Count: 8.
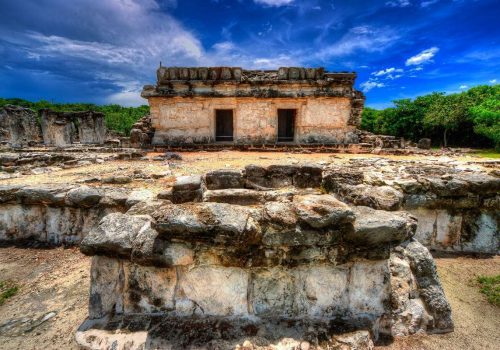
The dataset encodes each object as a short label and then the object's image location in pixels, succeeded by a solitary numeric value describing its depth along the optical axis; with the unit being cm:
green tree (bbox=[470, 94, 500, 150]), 1596
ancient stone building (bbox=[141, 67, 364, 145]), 1074
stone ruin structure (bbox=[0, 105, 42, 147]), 1738
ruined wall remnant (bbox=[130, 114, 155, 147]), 1125
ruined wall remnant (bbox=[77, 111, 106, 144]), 2058
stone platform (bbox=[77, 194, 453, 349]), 204
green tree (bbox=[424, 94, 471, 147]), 2209
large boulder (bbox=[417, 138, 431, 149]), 1880
